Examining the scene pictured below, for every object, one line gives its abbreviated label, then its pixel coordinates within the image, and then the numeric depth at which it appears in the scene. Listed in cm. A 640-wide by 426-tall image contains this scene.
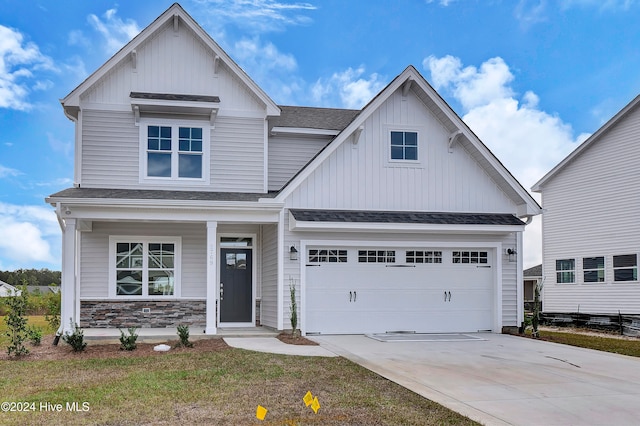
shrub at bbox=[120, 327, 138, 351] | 1273
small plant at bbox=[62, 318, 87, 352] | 1261
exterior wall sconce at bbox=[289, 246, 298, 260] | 1508
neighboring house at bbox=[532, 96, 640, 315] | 2150
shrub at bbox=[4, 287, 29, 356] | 1243
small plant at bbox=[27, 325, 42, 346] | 1382
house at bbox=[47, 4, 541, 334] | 1541
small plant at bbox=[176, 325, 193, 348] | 1310
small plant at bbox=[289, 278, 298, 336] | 1479
